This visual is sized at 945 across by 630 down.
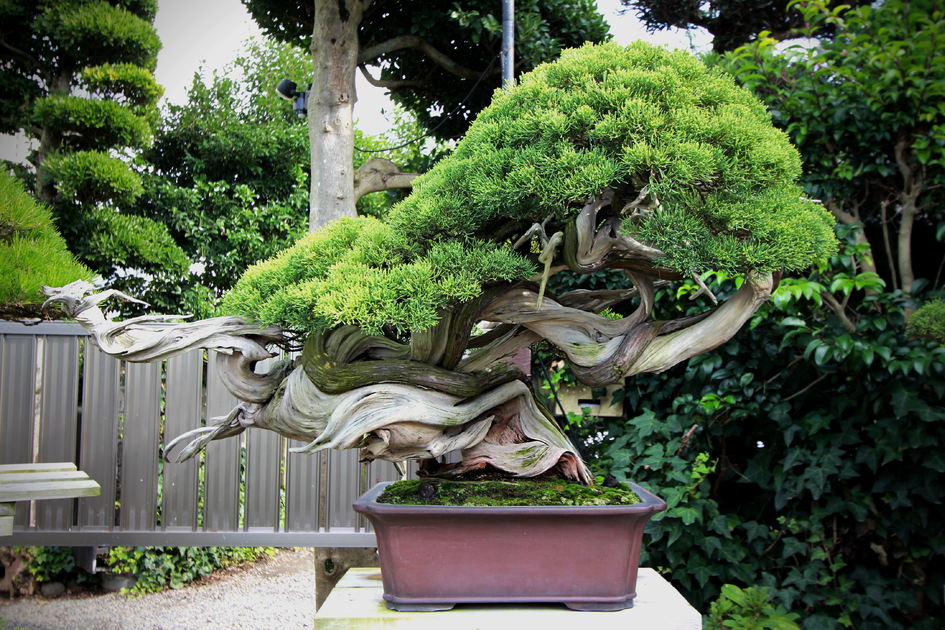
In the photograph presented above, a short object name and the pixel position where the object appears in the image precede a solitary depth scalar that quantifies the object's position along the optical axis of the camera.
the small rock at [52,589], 2.91
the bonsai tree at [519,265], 0.86
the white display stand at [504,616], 0.89
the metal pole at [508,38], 1.85
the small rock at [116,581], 3.01
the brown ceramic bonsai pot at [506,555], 0.92
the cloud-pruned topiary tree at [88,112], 2.99
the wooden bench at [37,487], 1.32
